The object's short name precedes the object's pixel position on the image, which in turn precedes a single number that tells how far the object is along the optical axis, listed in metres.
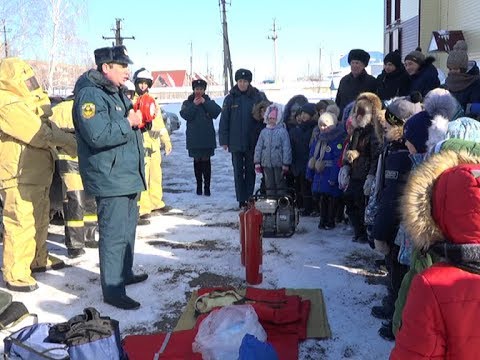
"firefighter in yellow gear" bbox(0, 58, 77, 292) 4.43
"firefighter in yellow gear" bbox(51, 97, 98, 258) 5.46
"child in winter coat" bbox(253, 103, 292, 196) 6.71
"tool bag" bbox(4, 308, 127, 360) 2.73
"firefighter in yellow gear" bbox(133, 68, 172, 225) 6.89
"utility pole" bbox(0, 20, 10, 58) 19.86
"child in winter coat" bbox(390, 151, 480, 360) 1.58
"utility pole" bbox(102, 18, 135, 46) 35.06
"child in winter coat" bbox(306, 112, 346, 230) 5.96
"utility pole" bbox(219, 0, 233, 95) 27.67
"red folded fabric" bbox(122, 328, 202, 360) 3.28
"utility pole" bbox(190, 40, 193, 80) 84.41
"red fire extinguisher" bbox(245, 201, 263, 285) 4.49
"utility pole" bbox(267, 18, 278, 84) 52.34
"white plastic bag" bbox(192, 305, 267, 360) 3.06
